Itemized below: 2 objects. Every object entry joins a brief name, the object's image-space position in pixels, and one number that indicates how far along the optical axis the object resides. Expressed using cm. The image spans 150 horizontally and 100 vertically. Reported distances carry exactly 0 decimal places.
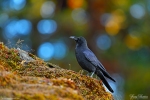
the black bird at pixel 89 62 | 1628
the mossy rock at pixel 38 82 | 865
